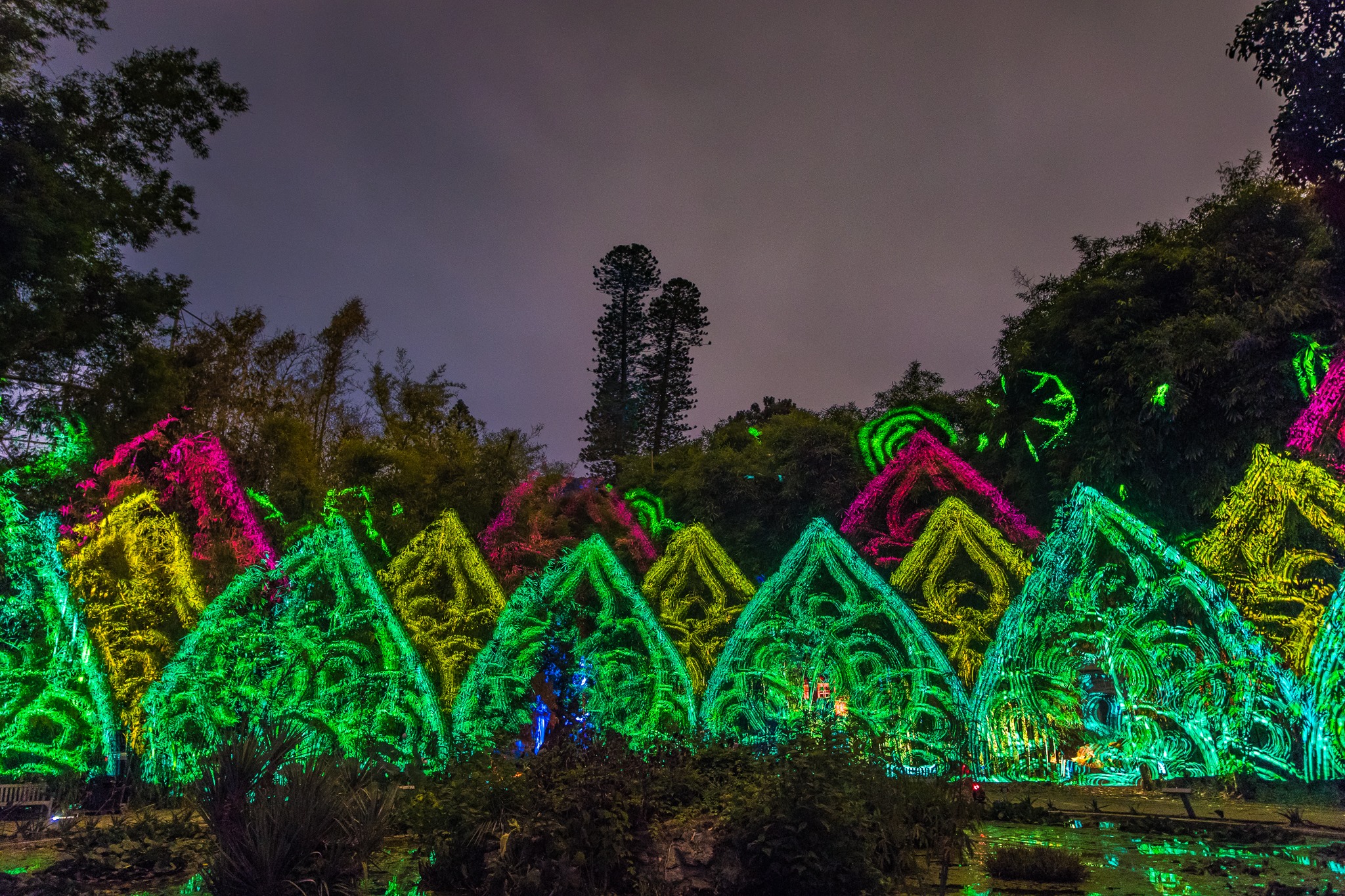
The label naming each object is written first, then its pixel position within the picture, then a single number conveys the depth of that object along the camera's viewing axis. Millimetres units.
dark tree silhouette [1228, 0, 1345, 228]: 10812
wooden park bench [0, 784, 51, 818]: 8820
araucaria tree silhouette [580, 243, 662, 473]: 31125
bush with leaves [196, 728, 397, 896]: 5270
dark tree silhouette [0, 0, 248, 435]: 10820
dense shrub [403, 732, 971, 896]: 5211
